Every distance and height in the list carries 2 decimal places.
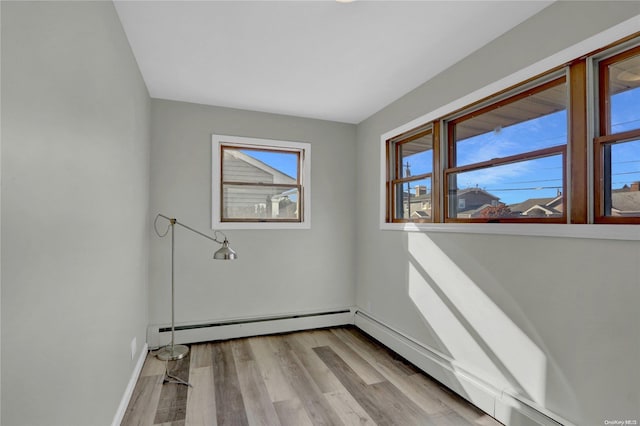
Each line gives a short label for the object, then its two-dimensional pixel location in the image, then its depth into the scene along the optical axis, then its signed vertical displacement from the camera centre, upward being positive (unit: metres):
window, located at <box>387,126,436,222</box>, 3.02 +0.41
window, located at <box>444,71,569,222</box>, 1.93 +0.42
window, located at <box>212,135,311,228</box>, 3.64 +0.40
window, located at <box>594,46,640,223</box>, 1.58 +0.40
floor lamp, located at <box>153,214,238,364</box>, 3.06 -1.27
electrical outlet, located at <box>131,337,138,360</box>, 2.50 -1.06
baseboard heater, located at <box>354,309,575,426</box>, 1.92 -1.23
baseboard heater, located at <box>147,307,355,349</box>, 3.35 -1.27
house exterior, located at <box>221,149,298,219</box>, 3.71 +0.30
